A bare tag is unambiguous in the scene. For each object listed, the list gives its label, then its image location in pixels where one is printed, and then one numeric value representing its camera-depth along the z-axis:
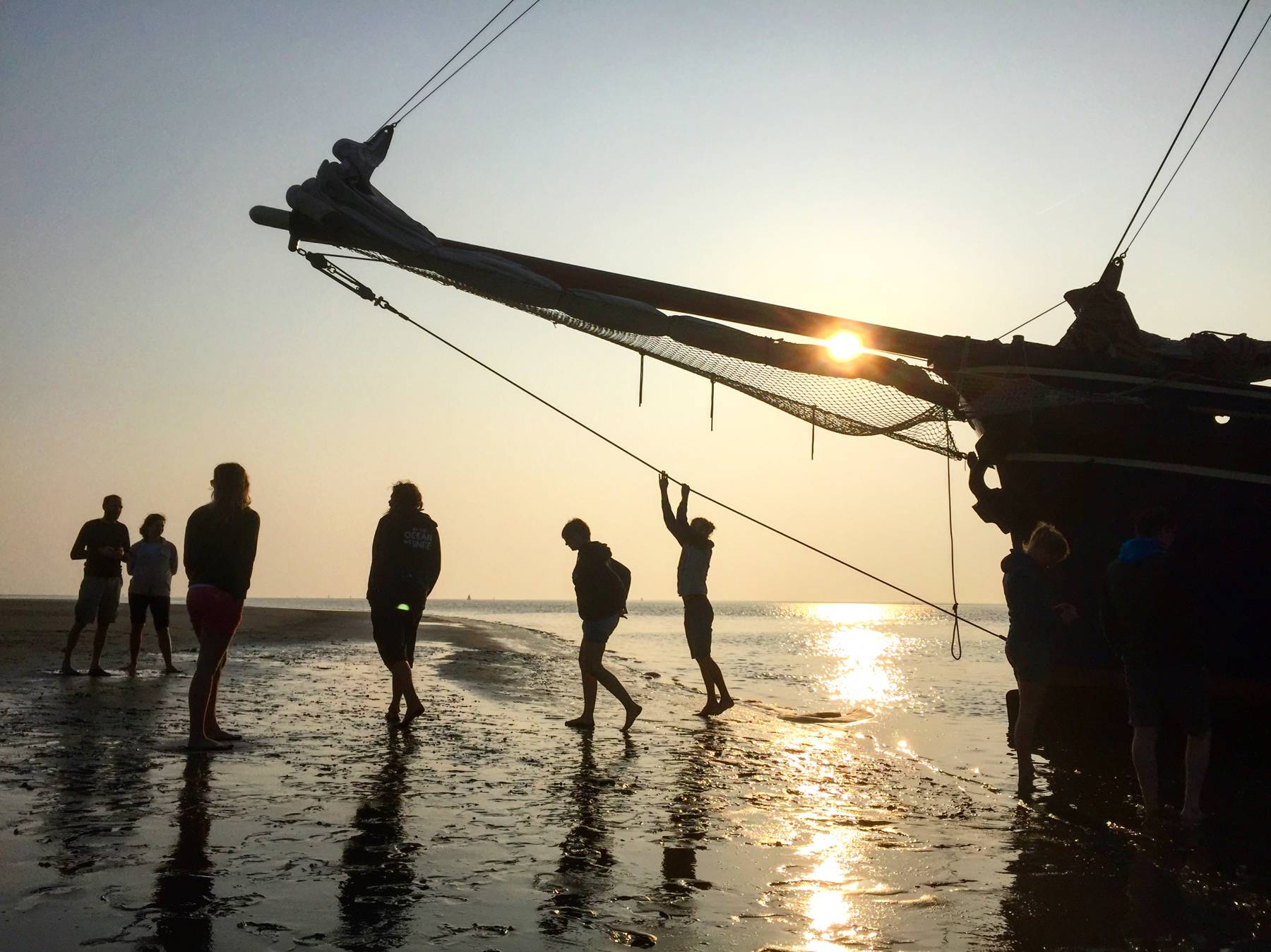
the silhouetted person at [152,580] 11.80
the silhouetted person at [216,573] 6.77
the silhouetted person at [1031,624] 6.83
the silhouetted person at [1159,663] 6.11
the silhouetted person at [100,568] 11.44
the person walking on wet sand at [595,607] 9.02
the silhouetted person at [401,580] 8.52
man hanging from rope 10.54
